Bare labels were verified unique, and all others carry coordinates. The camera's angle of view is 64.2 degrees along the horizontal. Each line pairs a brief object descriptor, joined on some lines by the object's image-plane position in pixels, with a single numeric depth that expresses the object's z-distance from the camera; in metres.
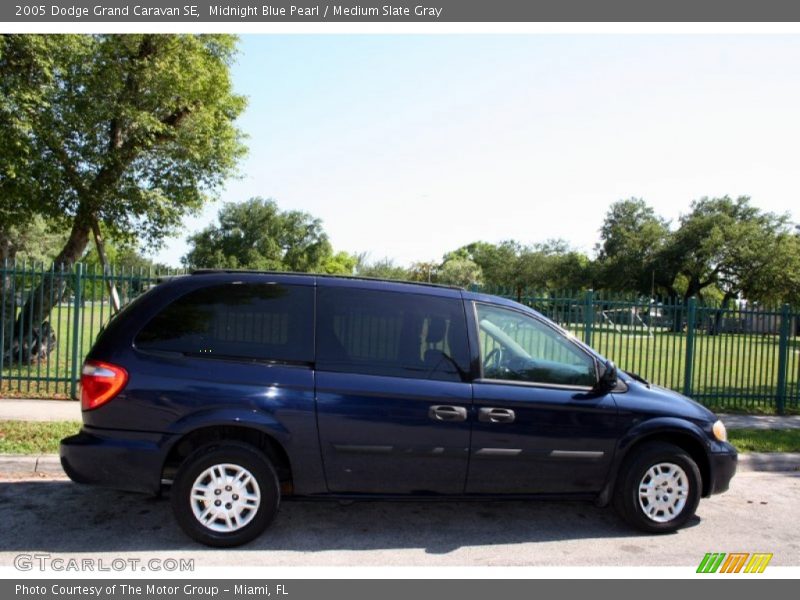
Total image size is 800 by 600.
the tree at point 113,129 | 10.70
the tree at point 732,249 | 44.19
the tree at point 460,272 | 55.65
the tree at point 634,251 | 51.25
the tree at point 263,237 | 72.00
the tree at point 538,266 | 59.50
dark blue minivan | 4.46
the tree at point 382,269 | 52.84
